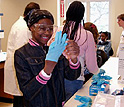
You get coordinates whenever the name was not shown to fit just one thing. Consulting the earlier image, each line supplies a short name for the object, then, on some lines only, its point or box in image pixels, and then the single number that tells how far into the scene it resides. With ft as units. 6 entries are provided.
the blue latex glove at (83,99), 4.16
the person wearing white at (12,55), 7.02
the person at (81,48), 5.02
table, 4.15
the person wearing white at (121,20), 11.13
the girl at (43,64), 3.35
